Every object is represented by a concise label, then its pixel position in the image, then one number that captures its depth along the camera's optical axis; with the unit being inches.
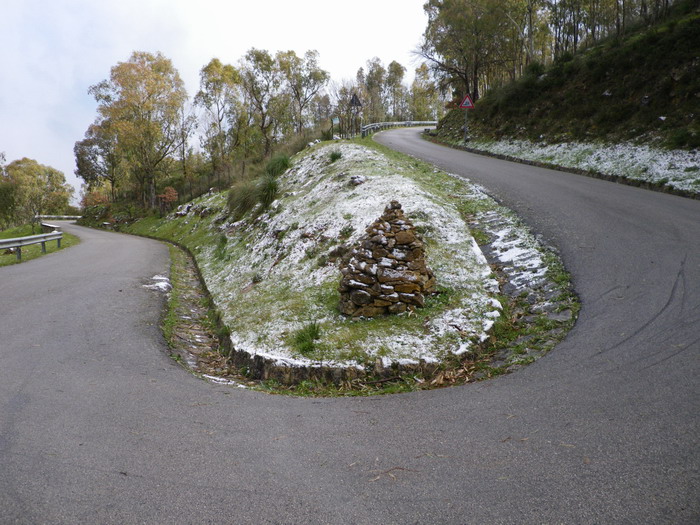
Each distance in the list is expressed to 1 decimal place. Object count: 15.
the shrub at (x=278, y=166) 700.7
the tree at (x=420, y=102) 3006.9
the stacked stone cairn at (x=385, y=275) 239.6
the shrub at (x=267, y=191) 593.0
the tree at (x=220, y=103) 1553.9
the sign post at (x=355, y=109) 1012.1
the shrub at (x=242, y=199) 613.9
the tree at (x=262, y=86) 1535.1
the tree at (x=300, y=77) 1579.7
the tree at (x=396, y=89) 2960.1
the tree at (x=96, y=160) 2034.9
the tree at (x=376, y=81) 2601.9
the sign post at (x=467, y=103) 946.7
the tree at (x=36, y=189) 2190.0
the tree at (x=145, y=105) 1315.2
